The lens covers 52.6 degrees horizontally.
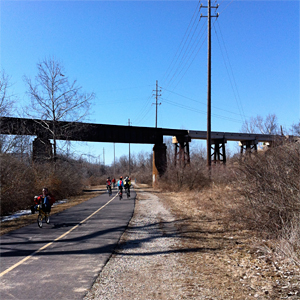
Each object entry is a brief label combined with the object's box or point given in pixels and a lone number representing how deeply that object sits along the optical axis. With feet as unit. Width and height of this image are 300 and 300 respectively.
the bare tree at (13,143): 71.76
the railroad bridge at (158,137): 124.47
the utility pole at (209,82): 76.33
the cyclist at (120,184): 76.54
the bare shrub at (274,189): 23.17
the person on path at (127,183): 79.50
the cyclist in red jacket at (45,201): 37.86
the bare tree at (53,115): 88.22
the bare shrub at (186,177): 92.68
